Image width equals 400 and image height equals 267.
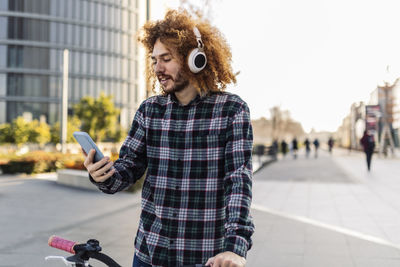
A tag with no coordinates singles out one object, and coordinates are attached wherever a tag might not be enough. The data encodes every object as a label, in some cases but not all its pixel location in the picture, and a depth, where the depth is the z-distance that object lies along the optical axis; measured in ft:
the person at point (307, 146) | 113.68
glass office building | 181.47
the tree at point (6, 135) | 123.24
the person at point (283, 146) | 128.18
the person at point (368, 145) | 61.53
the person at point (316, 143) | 119.13
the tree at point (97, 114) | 138.92
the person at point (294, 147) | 106.95
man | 5.70
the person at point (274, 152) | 101.71
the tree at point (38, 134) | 124.26
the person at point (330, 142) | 137.86
